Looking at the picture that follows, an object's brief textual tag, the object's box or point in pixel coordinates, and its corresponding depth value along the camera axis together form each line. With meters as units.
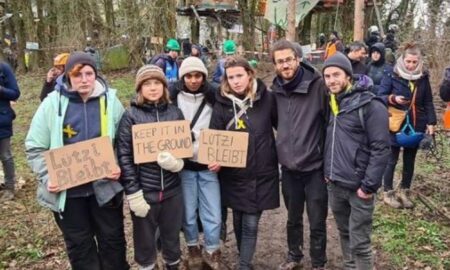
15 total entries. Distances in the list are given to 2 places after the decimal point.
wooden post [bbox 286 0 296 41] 12.86
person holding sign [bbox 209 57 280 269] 3.97
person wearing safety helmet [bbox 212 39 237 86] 10.17
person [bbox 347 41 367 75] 7.65
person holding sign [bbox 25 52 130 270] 3.53
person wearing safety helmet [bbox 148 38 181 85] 9.45
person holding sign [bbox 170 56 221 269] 4.02
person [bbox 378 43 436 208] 5.29
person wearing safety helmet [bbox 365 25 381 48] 10.29
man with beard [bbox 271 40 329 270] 3.88
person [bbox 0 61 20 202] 6.17
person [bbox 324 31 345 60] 11.67
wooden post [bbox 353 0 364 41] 13.26
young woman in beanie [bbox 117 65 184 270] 3.68
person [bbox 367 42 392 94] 7.63
